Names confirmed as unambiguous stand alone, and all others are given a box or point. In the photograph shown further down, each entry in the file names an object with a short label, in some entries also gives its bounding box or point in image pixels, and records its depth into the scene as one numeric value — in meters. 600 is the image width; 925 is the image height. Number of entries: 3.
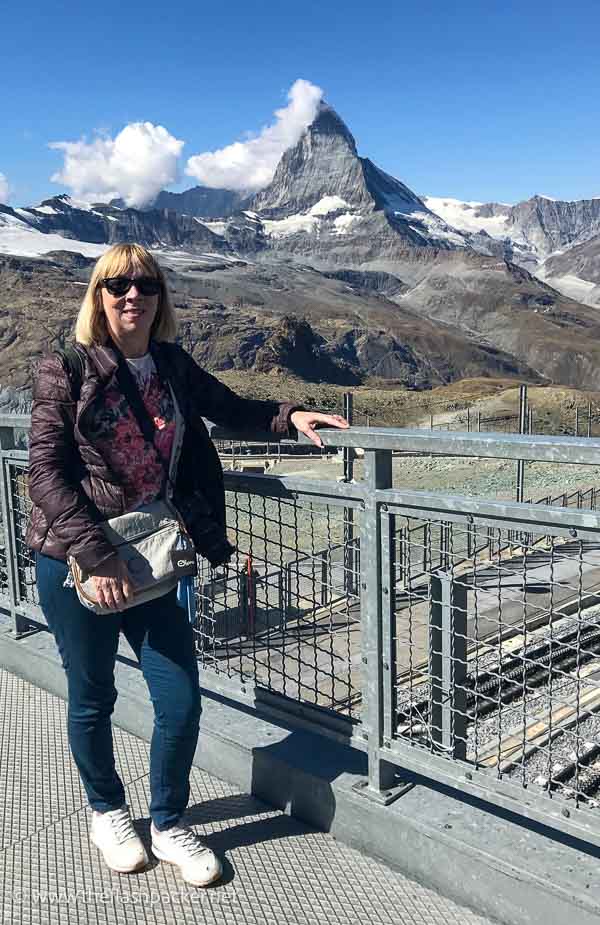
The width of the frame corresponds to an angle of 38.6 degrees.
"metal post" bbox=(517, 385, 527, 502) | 13.76
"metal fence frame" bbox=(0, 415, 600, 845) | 2.03
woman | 2.17
